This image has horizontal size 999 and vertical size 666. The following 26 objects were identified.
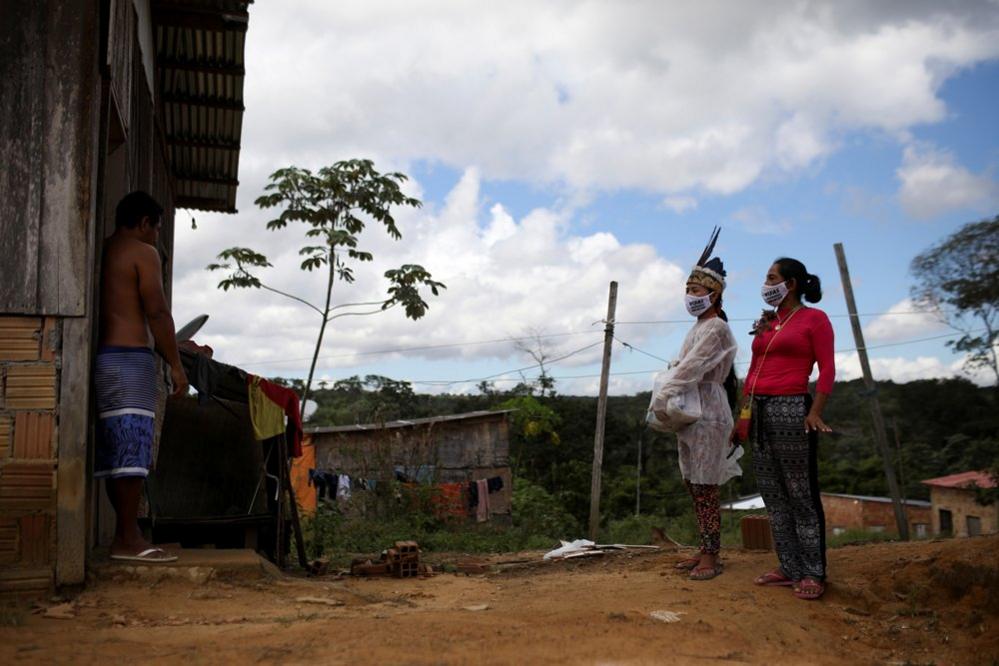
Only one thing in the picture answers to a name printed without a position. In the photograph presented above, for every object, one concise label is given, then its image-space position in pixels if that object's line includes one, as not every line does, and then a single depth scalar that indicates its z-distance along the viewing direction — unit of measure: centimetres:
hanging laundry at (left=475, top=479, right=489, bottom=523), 2094
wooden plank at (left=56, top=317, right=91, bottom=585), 420
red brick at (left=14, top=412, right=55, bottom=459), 416
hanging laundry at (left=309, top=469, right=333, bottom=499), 1856
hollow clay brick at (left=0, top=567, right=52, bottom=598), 404
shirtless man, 449
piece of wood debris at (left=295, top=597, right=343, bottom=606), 455
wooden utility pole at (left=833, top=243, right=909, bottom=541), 1310
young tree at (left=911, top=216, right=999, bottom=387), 1517
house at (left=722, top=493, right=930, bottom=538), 2894
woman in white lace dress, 522
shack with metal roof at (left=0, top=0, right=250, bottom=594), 416
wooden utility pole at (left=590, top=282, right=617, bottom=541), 1334
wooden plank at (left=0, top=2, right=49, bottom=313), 417
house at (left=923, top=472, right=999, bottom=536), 2577
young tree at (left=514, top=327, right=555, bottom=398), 2816
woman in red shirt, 478
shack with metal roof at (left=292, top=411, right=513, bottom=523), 1966
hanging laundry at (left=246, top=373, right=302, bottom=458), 737
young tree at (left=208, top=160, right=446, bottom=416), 1178
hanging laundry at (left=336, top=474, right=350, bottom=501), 1770
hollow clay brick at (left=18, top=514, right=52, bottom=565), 414
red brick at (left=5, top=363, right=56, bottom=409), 417
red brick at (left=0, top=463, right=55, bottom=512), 413
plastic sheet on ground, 757
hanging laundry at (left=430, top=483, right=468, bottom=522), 1323
